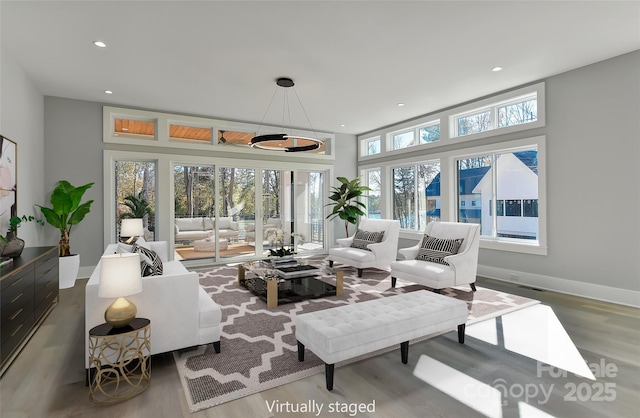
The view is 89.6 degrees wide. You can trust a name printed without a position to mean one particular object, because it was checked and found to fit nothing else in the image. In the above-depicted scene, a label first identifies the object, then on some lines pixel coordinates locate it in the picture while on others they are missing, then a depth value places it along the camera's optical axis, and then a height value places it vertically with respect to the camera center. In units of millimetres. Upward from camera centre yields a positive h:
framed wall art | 3652 +401
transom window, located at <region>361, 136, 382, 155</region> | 8422 +1745
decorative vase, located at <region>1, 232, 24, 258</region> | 3199 -324
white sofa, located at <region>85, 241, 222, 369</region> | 2473 -782
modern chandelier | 4547 +1126
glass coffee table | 4113 -1055
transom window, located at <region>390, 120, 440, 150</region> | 6836 +1700
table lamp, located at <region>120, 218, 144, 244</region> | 4719 -213
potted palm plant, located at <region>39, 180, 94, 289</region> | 4977 -31
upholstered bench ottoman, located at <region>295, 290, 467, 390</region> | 2262 -875
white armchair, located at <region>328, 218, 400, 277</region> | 5647 -740
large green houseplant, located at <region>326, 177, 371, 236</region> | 7426 +290
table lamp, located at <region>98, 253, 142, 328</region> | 2137 -472
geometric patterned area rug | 2311 -1211
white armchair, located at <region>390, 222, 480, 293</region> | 4320 -786
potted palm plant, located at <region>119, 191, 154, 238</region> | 6270 +88
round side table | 2150 -1019
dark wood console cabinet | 2568 -792
